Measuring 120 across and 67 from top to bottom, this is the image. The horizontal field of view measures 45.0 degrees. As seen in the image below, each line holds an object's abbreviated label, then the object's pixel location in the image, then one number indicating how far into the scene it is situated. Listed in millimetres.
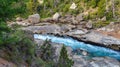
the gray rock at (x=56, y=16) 33676
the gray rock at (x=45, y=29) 26885
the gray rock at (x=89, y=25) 28334
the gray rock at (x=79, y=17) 32364
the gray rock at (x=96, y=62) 16091
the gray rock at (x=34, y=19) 31546
